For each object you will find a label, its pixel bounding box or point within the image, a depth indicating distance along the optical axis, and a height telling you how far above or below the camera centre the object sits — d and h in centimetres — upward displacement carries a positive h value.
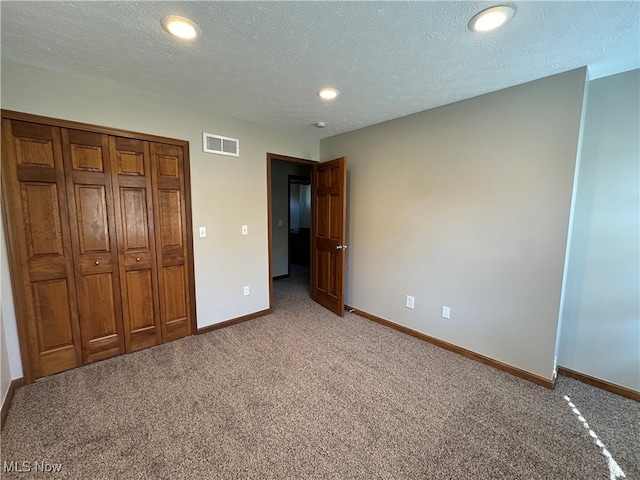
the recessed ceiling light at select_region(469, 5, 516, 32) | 134 +101
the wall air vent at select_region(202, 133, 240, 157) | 282 +73
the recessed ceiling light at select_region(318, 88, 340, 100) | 227 +103
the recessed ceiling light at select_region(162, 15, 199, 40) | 142 +101
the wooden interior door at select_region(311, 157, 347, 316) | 340 -25
